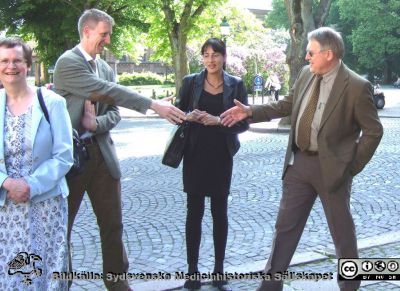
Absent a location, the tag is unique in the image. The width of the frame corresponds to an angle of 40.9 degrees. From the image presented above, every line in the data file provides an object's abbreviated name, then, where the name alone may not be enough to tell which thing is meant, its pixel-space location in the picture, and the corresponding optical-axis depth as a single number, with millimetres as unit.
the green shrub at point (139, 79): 62875
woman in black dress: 4523
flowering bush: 40344
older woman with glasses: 3273
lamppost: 24125
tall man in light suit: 3957
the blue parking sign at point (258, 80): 28917
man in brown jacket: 3906
